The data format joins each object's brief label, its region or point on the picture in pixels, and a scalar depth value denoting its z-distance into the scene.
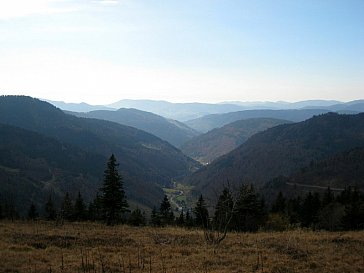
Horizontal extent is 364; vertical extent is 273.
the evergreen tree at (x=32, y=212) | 71.88
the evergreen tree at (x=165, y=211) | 63.64
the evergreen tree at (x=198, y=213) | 54.53
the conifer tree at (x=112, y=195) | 40.81
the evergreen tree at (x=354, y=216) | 38.53
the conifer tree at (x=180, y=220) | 59.49
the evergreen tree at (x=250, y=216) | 43.97
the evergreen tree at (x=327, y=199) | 65.44
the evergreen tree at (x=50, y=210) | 57.01
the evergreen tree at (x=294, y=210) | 59.11
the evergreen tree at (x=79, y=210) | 58.16
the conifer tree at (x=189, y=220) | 56.13
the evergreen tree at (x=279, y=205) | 69.29
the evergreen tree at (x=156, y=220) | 51.37
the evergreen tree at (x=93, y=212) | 61.06
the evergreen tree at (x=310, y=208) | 60.06
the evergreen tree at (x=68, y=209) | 55.94
